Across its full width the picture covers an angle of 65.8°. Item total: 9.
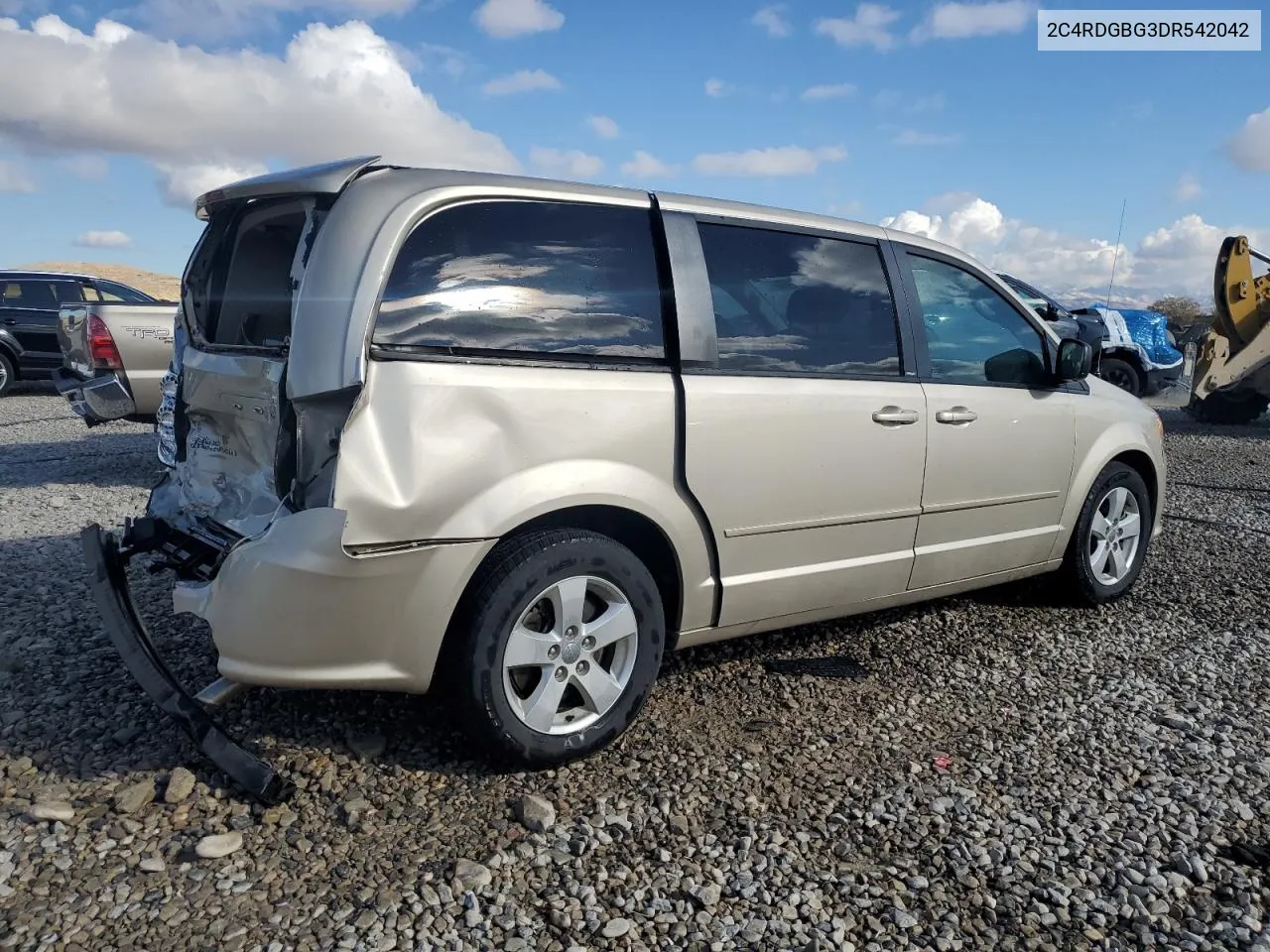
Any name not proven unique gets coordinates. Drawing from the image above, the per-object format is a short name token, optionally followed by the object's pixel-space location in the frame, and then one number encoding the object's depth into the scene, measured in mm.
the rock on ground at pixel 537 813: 2832
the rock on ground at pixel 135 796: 2859
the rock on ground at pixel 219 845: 2641
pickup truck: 7480
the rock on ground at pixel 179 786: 2904
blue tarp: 13648
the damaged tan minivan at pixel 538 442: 2785
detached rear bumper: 2865
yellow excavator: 12328
